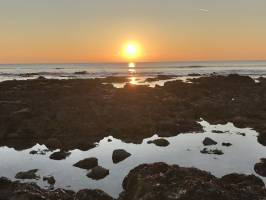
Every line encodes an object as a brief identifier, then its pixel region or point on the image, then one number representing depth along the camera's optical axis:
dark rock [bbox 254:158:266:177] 9.13
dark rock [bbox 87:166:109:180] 8.97
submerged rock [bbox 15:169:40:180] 9.03
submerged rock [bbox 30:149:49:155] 11.34
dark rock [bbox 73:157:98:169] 9.79
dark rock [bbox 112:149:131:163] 10.44
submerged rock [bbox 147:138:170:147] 12.06
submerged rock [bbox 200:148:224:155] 10.95
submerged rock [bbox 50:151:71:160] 10.73
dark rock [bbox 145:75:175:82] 40.70
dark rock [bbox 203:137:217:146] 11.90
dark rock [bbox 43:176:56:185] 8.64
